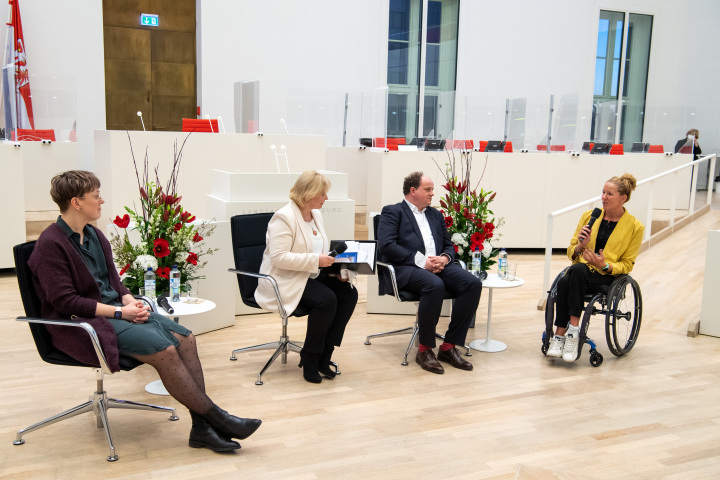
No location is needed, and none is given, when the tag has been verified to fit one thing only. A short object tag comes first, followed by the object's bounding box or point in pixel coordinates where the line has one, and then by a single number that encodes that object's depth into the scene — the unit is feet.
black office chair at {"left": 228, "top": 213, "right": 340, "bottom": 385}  13.45
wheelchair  14.29
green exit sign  37.88
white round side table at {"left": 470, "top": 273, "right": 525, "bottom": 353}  15.48
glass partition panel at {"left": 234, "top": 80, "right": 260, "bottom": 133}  30.80
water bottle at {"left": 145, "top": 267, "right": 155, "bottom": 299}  12.23
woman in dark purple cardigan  9.69
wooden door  37.50
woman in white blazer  12.98
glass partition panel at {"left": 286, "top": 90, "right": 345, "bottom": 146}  32.99
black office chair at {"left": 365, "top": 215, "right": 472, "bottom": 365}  14.40
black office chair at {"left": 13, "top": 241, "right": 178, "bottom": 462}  9.47
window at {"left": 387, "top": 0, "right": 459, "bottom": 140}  45.01
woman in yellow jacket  14.49
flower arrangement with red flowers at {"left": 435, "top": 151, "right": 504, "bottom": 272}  15.98
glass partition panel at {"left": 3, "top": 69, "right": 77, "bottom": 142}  29.40
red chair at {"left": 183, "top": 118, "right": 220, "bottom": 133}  26.40
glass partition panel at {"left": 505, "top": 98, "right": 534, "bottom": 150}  31.22
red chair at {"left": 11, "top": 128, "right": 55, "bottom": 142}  27.78
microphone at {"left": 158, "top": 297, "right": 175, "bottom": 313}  11.88
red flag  30.99
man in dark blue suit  14.34
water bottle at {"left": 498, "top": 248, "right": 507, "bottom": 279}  15.84
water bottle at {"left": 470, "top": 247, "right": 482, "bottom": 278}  15.67
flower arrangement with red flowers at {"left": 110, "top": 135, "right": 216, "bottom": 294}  12.64
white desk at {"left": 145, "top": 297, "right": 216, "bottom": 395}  11.89
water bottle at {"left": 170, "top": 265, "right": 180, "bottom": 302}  12.42
